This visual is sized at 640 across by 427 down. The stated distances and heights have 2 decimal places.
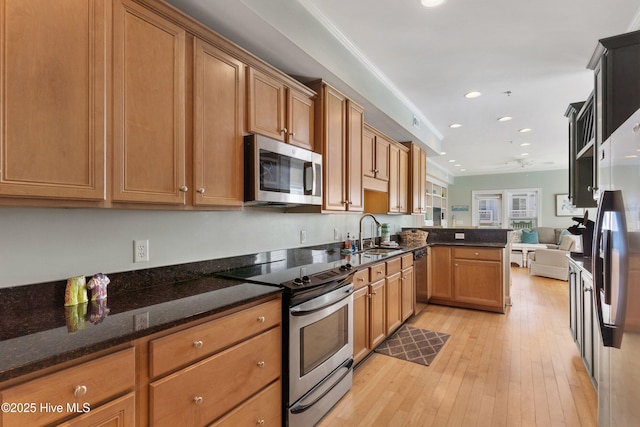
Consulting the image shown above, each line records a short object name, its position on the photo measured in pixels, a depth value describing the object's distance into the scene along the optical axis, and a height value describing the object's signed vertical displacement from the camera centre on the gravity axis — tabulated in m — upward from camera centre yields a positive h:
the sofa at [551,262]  6.25 -0.97
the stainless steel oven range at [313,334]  1.76 -0.76
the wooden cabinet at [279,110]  2.01 +0.76
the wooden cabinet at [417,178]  4.70 +0.60
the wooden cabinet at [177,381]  0.89 -0.59
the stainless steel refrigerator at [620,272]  1.16 -0.24
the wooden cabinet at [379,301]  2.61 -0.83
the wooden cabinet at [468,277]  4.17 -0.85
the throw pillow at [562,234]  7.71 -0.46
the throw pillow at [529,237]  8.34 -0.56
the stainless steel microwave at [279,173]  1.93 +0.30
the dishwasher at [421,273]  3.93 -0.75
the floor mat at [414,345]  2.93 -1.31
